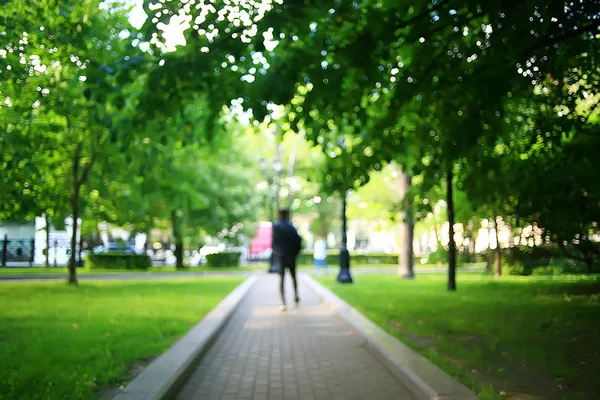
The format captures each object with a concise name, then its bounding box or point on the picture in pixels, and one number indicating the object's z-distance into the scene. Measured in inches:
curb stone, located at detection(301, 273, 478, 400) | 195.7
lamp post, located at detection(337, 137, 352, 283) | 761.6
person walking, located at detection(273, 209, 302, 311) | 474.7
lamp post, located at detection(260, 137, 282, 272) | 1082.1
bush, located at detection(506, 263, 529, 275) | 795.4
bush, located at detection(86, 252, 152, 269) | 1214.3
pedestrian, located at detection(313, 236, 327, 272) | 1138.0
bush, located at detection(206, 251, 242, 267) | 1396.4
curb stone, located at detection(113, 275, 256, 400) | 192.5
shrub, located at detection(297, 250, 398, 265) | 1726.1
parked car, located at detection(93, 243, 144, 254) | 1540.4
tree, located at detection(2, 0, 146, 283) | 279.1
